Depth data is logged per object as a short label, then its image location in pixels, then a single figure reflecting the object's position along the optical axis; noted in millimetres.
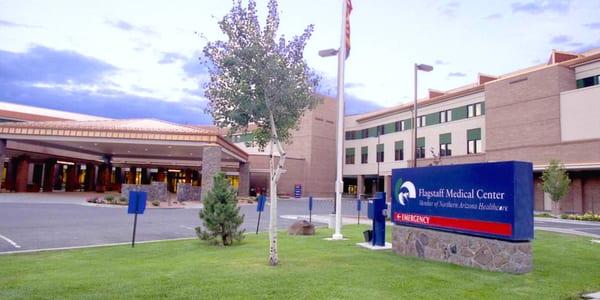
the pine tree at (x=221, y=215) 12969
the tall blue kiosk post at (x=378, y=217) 12633
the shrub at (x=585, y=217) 30677
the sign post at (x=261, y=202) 16302
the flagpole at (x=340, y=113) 15011
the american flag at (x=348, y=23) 15375
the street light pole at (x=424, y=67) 20250
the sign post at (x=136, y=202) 12873
